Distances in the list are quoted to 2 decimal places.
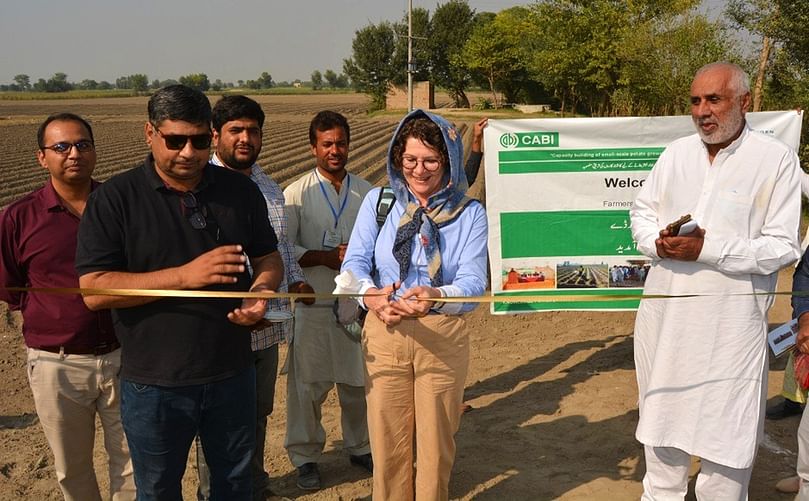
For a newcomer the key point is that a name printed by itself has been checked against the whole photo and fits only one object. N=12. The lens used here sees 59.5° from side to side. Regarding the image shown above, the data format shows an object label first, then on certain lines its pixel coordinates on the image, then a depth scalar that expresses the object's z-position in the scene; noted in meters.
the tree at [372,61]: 63.91
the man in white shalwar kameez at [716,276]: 2.95
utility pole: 37.80
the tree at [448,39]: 64.88
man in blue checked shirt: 3.48
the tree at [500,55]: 55.31
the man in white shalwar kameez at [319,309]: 3.89
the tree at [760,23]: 12.89
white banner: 5.46
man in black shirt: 2.36
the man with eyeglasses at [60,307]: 2.96
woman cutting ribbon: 2.87
